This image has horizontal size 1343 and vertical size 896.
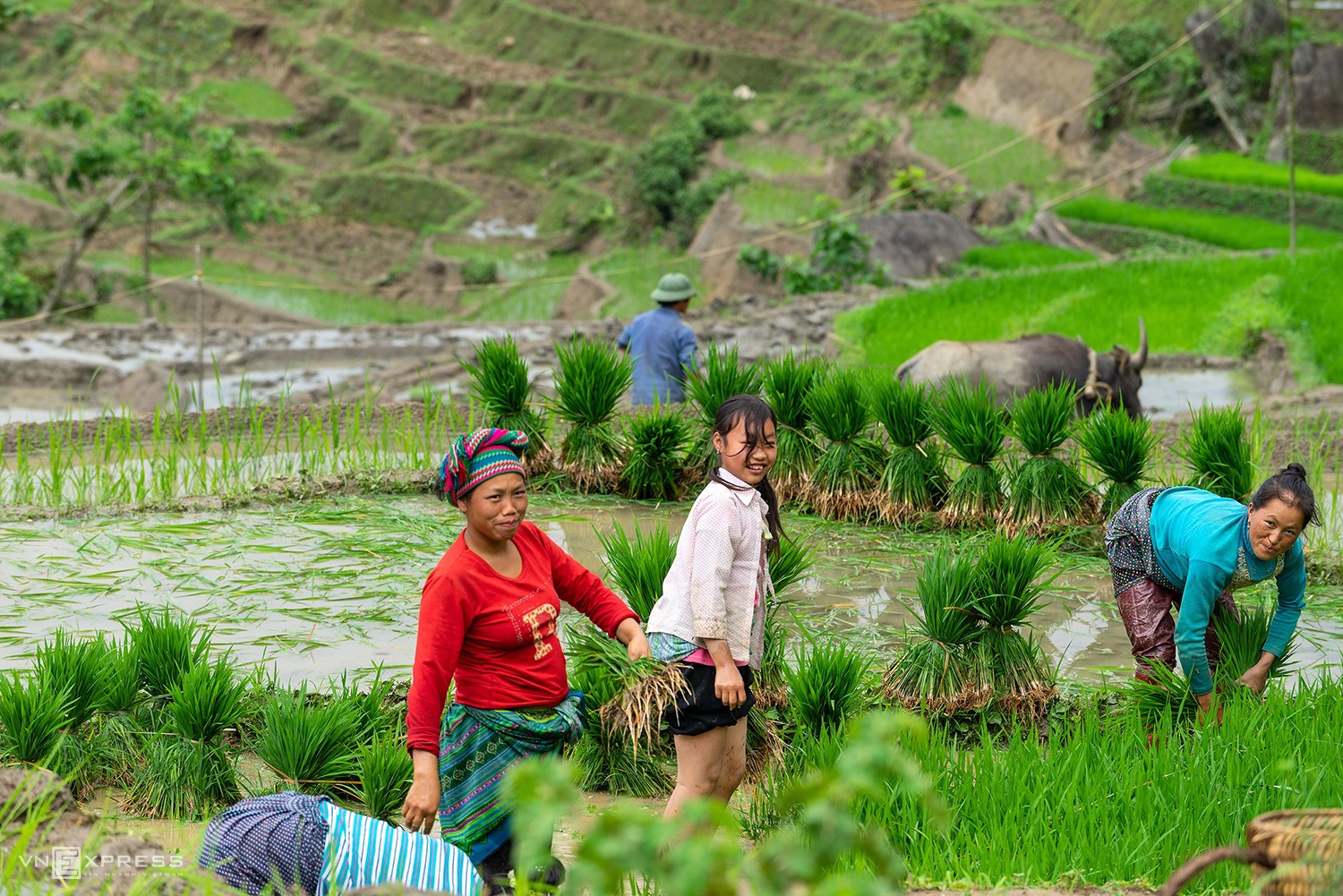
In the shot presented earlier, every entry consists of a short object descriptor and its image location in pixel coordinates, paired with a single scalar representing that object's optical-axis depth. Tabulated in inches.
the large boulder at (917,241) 1332.4
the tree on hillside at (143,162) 1301.7
